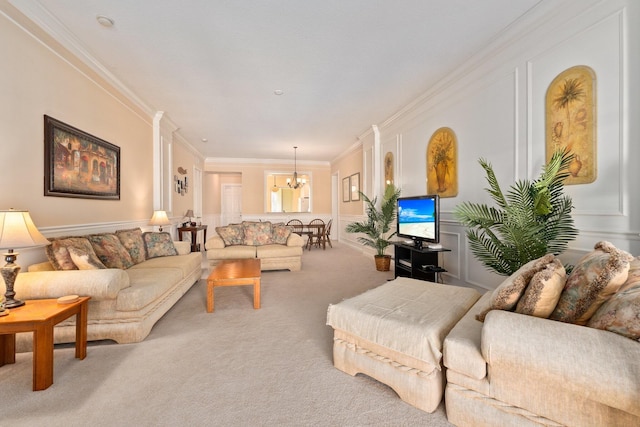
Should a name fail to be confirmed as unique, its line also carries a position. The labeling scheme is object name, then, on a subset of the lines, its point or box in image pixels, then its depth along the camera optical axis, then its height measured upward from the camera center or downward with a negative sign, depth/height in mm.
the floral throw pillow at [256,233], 5109 -399
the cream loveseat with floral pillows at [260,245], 4609 -602
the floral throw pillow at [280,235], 5180 -437
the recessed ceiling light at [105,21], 2379 +1735
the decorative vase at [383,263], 4715 -891
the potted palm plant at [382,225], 4625 -224
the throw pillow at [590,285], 1137 -326
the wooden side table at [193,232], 5656 -422
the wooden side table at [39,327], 1606 -698
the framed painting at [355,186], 6844 +692
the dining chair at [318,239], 7285 -728
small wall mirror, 9023 +694
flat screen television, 3332 -85
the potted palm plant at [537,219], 1972 -53
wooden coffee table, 2861 -717
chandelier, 8367 +1041
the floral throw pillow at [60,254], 2266 -354
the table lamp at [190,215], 6039 -55
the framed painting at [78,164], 2559 +541
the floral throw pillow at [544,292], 1252 -373
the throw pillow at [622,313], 1012 -405
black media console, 3379 -692
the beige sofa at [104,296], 2004 -688
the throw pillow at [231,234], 4941 -407
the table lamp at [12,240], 1760 -181
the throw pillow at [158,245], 3670 -453
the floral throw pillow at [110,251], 2781 -413
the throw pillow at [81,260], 2275 -403
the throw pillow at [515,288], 1354 -388
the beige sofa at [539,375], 958 -656
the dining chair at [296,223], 7405 -352
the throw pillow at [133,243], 3303 -391
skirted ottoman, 1444 -720
